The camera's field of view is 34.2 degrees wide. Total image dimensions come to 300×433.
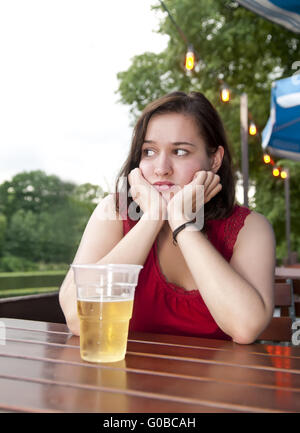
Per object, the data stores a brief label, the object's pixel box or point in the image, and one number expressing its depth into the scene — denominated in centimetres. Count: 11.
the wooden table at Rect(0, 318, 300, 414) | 71
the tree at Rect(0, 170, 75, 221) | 2195
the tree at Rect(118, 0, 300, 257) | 1139
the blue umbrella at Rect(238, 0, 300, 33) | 285
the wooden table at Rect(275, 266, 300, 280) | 405
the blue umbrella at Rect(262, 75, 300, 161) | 353
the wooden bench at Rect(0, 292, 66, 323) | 161
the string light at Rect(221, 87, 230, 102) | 604
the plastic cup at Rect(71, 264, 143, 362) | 93
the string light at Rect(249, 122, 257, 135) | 708
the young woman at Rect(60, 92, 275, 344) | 129
